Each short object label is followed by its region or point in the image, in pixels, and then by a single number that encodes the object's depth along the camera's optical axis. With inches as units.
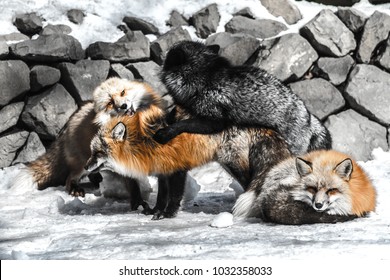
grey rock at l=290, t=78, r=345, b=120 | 565.3
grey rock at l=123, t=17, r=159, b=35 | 574.9
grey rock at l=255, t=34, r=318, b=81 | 562.3
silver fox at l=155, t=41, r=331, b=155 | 378.9
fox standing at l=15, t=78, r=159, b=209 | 393.7
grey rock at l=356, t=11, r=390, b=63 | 575.5
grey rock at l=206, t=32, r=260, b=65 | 559.2
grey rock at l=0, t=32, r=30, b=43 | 540.4
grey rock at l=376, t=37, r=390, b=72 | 579.8
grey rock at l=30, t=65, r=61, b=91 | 531.8
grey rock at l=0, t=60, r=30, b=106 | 522.3
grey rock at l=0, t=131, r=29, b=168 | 526.4
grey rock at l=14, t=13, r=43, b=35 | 551.8
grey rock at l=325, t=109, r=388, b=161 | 552.7
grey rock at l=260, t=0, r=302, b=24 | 601.9
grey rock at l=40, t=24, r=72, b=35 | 553.3
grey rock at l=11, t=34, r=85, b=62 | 526.9
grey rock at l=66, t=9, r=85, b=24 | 571.8
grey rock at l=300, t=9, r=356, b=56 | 572.4
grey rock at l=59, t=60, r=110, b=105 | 537.3
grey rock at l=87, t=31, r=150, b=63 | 548.1
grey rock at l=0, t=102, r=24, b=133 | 528.7
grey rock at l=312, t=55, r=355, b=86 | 573.6
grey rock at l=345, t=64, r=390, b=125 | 569.6
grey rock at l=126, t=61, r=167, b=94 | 551.8
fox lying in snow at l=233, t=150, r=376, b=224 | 321.4
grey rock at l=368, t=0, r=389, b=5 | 618.6
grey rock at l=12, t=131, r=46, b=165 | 528.7
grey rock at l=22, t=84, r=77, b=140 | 530.3
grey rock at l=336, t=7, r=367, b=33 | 579.5
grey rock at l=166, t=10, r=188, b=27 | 586.6
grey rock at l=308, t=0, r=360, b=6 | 619.8
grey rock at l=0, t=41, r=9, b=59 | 525.7
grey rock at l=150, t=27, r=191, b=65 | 555.8
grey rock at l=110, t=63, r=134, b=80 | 549.6
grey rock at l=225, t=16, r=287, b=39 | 586.6
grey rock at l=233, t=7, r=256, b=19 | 596.7
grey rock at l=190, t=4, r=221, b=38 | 583.5
